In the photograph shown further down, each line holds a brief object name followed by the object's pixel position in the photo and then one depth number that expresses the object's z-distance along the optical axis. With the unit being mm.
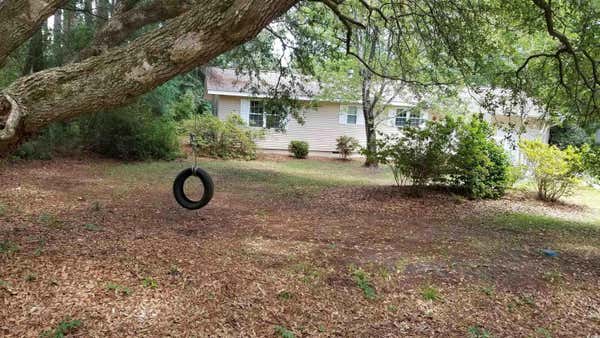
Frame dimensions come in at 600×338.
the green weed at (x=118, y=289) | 3240
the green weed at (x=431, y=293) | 3596
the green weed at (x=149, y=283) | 3414
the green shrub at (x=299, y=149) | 18109
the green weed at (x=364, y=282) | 3618
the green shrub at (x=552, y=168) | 8781
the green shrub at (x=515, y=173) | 9398
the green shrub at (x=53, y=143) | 10578
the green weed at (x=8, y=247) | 3827
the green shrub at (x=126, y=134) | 12367
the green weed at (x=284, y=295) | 3432
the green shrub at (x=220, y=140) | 16000
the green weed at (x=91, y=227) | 4944
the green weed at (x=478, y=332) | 3021
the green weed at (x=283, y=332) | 2867
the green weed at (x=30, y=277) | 3286
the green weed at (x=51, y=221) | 5001
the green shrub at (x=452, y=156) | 8414
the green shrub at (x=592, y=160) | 6820
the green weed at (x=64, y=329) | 2609
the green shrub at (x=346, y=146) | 19250
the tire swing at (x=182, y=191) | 5590
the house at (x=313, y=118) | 19422
